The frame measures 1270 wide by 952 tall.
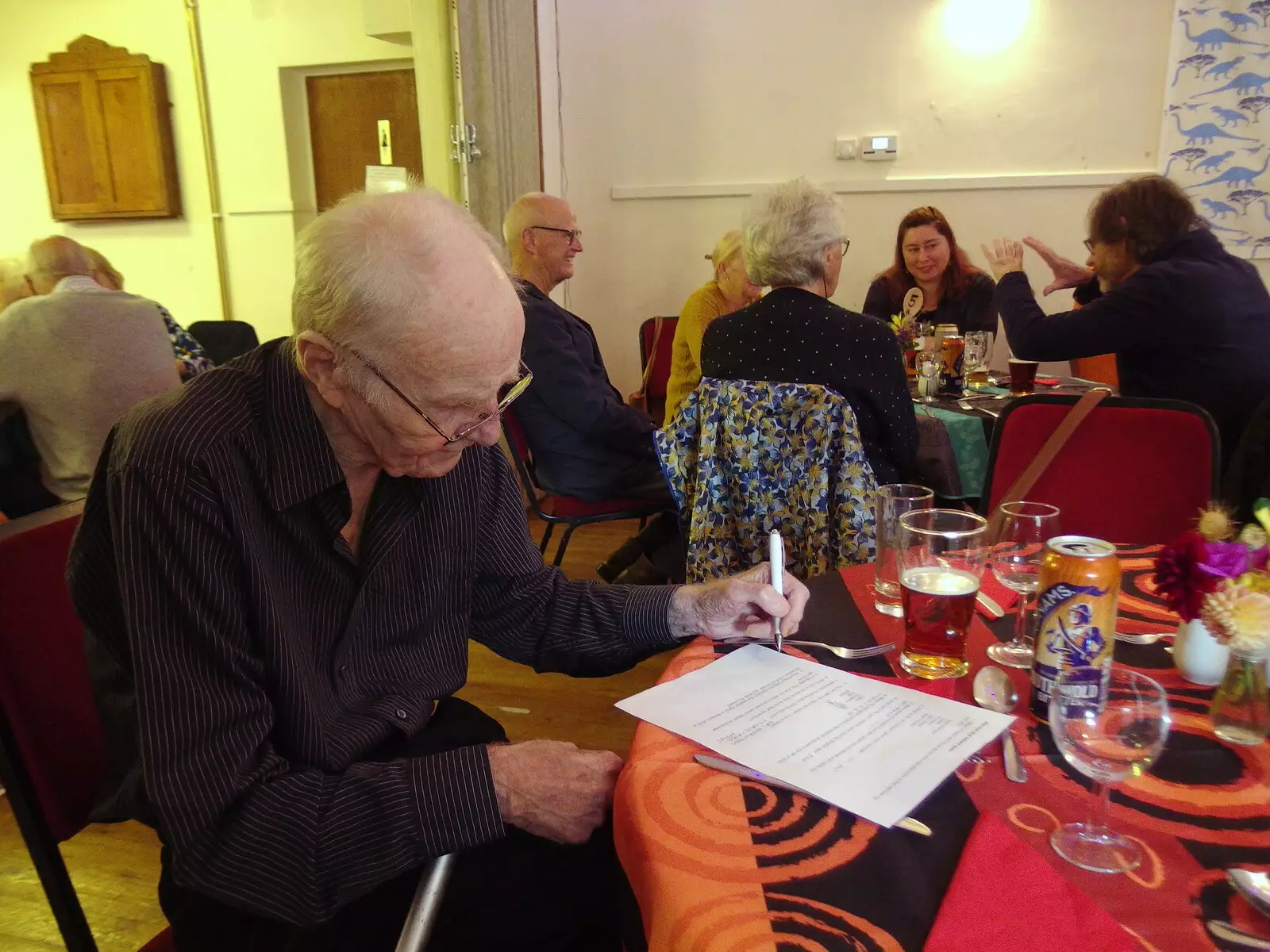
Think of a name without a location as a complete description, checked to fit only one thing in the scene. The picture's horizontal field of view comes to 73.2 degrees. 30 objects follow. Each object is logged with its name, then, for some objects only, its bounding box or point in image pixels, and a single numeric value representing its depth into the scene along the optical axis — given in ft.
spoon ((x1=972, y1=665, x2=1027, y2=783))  2.91
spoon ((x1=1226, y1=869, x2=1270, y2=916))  1.98
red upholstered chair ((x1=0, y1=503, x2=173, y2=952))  3.14
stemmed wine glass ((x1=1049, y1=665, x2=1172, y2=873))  2.21
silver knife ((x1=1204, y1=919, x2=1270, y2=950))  1.89
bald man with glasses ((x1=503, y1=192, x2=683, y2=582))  9.10
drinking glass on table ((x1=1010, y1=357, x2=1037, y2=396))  9.03
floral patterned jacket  6.77
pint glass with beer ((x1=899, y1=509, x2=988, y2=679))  3.15
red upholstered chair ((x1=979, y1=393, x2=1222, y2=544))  5.61
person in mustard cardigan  10.77
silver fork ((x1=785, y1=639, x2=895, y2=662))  3.32
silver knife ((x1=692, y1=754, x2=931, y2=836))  2.30
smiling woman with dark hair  12.41
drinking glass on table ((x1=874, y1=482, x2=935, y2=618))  3.82
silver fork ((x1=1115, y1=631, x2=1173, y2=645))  3.42
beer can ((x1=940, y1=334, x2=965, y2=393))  9.27
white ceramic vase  3.02
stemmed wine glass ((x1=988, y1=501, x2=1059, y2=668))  3.37
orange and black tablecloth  1.96
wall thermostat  14.19
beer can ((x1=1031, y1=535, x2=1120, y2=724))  2.69
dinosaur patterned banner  12.66
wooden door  16.96
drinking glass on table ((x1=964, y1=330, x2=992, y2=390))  9.80
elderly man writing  2.79
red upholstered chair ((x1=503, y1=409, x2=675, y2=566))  9.30
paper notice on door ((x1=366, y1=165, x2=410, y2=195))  11.63
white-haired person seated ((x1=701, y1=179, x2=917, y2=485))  6.95
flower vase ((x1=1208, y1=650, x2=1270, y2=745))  2.69
